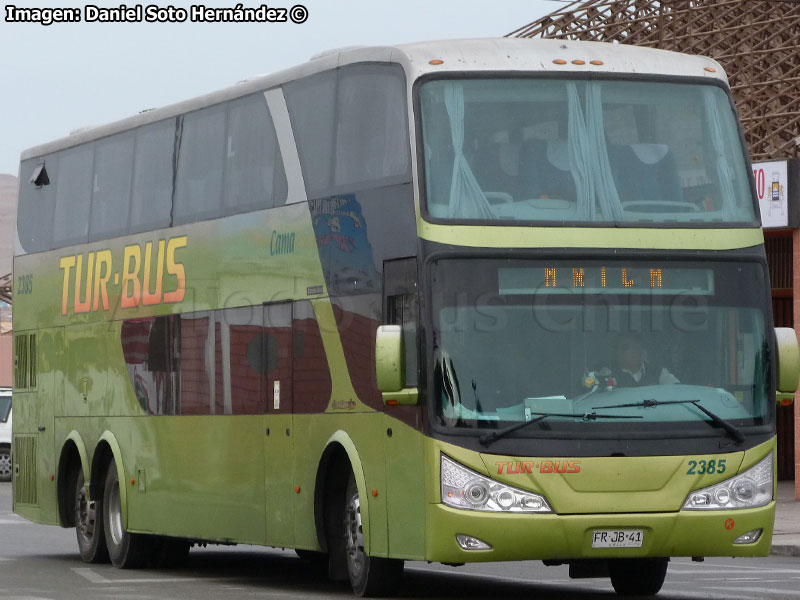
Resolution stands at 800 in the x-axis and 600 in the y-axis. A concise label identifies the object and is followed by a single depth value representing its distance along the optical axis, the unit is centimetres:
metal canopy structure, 5194
